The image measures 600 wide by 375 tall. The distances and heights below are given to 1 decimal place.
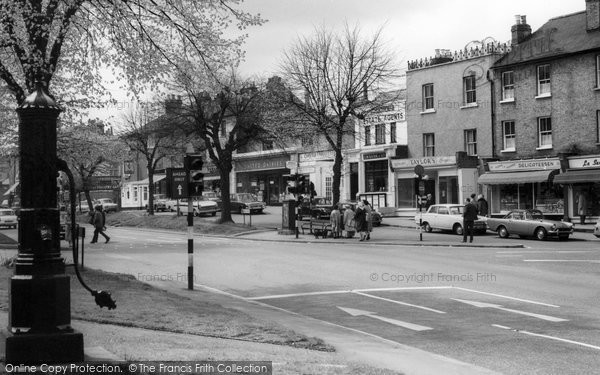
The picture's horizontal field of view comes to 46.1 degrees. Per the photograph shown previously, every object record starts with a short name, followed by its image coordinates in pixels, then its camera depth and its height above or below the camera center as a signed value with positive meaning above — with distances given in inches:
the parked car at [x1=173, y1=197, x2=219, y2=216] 2107.5 +3.4
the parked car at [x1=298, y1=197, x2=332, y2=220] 1753.2 -7.8
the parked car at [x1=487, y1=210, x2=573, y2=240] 1224.8 -38.8
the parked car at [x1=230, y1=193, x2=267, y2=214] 2139.5 +14.5
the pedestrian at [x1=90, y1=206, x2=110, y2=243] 1301.7 -22.9
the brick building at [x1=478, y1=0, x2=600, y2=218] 1478.8 +191.8
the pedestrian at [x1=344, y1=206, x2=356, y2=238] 1349.7 -29.9
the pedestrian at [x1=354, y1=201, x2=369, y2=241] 1267.2 -28.3
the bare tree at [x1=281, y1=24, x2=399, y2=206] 1572.3 +277.5
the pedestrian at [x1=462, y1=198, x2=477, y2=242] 1175.0 -21.8
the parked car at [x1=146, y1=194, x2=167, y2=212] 2561.5 +14.6
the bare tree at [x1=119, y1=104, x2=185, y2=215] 1636.8 +211.2
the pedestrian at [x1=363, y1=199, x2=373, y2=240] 1273.4 -25.2
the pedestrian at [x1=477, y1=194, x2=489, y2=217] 1530.5 -2.9
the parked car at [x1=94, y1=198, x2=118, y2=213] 2650.1 +13.2
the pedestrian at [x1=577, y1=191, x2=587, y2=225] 1456.7 -2.2
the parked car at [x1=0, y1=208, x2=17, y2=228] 2085.4 -21.4
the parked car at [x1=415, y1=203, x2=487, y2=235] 1380.4 -28.1
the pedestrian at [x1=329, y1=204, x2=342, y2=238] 1348.4 -29.7
